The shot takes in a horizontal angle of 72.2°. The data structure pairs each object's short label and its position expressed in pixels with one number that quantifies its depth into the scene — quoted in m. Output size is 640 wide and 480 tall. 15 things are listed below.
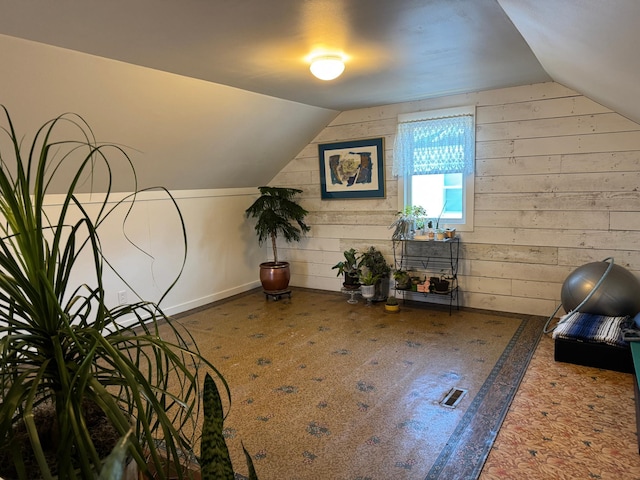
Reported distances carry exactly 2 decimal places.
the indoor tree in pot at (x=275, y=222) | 5.10
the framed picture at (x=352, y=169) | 4.95
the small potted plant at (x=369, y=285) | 4.79
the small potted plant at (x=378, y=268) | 4.87
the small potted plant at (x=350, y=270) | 4.98
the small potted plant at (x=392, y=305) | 4.57
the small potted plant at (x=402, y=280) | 4.65
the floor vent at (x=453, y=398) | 2.71
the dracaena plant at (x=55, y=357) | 0.64
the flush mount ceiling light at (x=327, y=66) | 2.80
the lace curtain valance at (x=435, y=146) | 4.33
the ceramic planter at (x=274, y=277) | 5.11
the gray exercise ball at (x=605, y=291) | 3.35
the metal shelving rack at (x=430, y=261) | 4.57
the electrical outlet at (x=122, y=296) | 4.20
